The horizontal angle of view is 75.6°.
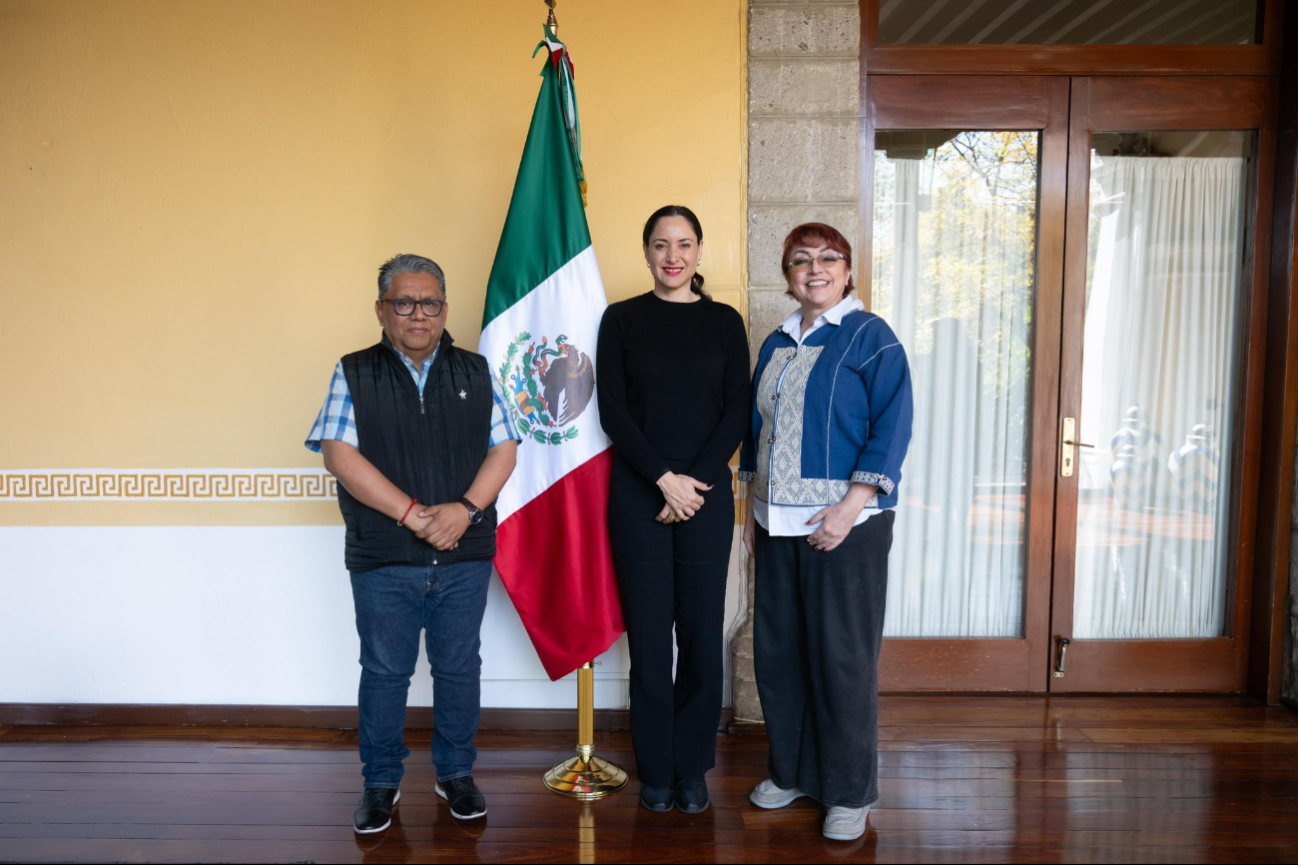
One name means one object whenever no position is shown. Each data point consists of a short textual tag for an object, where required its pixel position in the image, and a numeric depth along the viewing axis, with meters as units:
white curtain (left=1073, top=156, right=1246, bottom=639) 3.06
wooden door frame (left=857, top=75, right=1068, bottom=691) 2.96
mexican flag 2.42
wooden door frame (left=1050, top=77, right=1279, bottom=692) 2.97
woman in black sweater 2.21
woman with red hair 2.05
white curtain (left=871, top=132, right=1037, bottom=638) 3.04
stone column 2.73
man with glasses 2.14
